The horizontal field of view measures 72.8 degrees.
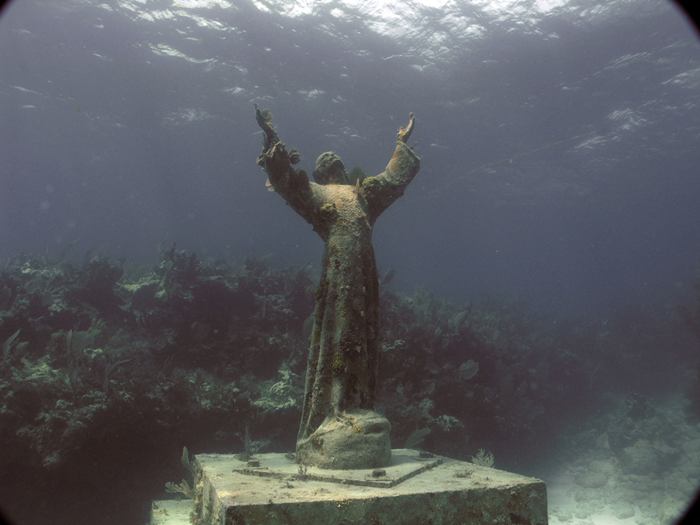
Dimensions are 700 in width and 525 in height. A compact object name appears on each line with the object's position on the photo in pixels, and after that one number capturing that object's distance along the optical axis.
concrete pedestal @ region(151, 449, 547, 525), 3.37
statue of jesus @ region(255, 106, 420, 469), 4.76
